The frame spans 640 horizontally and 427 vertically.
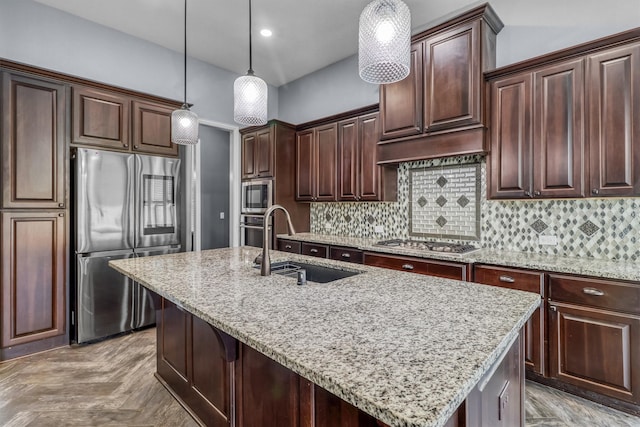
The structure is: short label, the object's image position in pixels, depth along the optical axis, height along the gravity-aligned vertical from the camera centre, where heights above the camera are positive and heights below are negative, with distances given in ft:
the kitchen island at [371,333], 2.19 -1.14
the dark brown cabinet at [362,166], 11.29 +1.80
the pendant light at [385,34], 4.45 +2.56
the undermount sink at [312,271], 6.43 -1.15
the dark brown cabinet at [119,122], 9.57 +3.00
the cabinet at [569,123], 6.73 +2.12
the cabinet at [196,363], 4.88 -2.66
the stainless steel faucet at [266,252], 5.50 -0.64
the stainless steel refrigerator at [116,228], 9.43 -0.41
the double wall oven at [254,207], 13.43 +0.36
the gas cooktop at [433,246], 8.90 -0.94
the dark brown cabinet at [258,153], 13.46 +2.69
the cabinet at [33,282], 8.44 -1.82
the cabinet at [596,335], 6.19 -2.45
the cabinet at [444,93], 8.63 +3.58
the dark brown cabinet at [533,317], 7.12 -2.29
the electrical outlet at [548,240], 8.41 -0.68
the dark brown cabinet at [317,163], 12.57 +2.13
